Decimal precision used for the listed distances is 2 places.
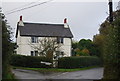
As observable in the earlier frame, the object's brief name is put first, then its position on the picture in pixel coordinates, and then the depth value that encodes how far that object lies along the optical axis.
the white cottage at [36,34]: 32.33
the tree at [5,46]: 8.66
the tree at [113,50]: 8.01
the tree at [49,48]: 23.05
